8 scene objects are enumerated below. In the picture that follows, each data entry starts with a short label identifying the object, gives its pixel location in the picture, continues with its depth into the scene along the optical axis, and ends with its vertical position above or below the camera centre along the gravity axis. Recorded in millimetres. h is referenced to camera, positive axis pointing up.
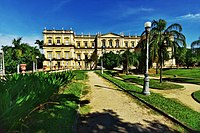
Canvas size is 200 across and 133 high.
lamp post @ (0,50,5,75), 14090 +550
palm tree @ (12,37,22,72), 28171 +4765
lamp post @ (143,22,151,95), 5998 -794
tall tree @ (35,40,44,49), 53903 +12065
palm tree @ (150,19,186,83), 9817 +2735
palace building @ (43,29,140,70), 44941 +9384
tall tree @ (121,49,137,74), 22544 +1629
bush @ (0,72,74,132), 1966 -806
